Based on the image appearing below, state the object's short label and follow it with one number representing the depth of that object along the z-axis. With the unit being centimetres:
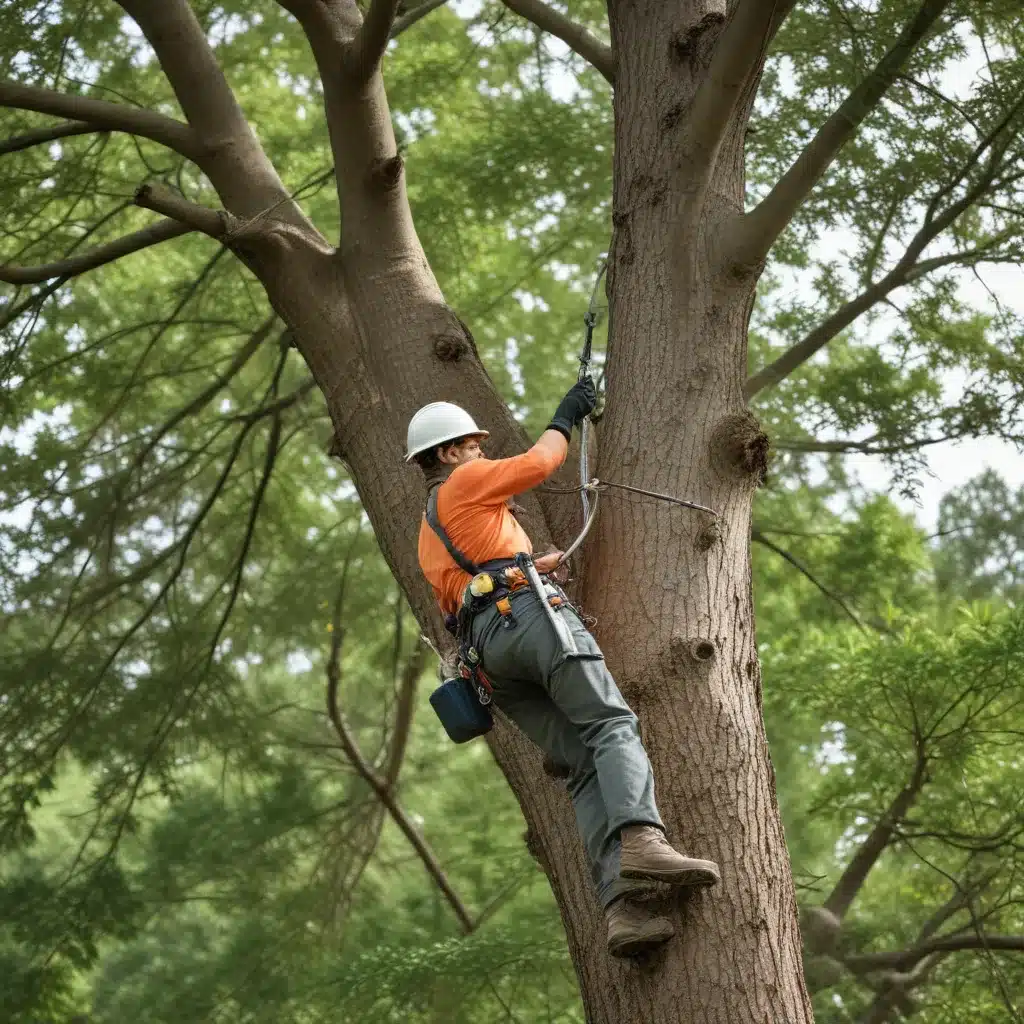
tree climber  695
